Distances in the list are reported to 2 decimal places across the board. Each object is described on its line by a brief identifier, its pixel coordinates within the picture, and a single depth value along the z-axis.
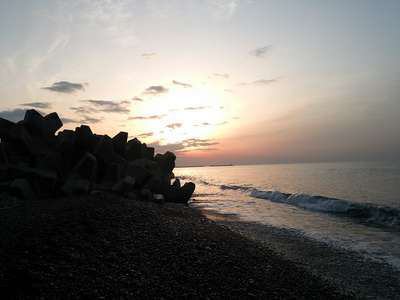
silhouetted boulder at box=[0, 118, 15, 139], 21.62
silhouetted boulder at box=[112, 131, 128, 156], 26.74
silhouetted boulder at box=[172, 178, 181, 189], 29.41
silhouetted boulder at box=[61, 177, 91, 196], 18.89
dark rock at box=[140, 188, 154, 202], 21.80
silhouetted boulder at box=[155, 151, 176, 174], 34.47
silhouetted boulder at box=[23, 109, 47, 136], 23.03
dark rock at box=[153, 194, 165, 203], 22.12
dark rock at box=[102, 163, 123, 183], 22.30
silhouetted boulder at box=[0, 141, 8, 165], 20.12
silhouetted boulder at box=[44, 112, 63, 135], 23.48
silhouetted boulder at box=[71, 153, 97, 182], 20.06
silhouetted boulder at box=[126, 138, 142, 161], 28.80
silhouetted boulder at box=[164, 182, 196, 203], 28.06
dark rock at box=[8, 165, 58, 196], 19.44
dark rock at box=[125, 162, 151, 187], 23.70
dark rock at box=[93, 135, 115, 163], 22.66
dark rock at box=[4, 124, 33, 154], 21.42
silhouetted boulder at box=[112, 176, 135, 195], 20.64
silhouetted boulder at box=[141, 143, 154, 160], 32.71
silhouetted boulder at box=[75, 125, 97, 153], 22.83
